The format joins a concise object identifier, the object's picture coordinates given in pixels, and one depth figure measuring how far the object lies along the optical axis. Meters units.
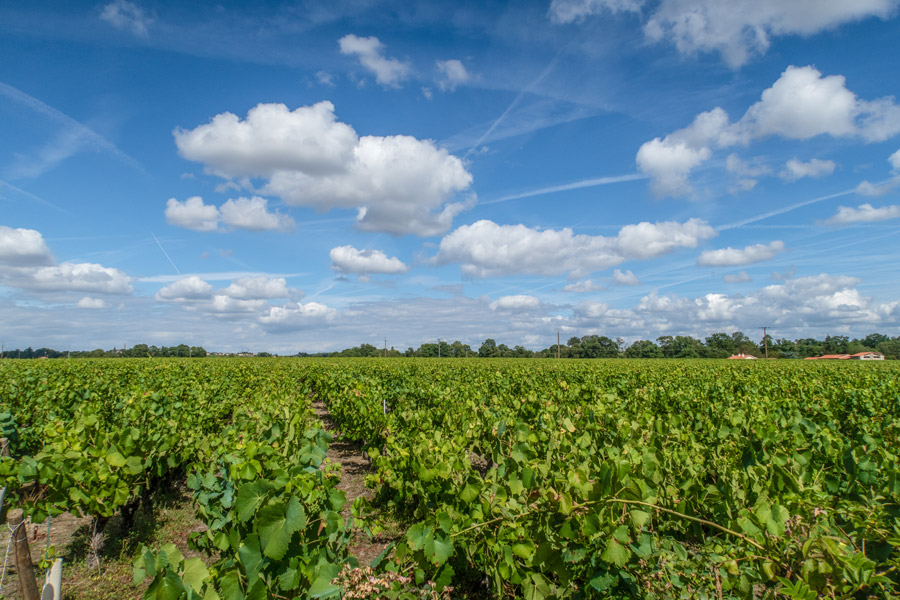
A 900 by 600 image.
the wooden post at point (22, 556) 3.39
